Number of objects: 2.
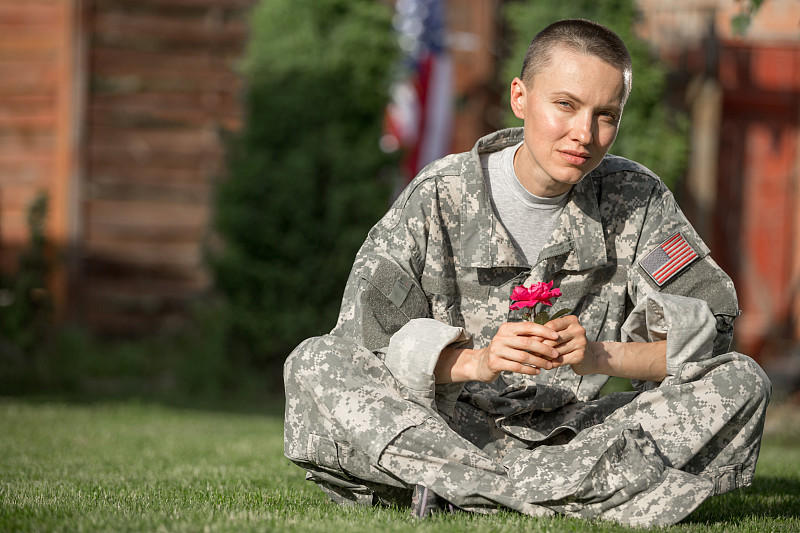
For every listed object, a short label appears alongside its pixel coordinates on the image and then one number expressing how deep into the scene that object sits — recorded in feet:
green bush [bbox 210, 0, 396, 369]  51.78
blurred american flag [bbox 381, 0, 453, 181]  63.00
